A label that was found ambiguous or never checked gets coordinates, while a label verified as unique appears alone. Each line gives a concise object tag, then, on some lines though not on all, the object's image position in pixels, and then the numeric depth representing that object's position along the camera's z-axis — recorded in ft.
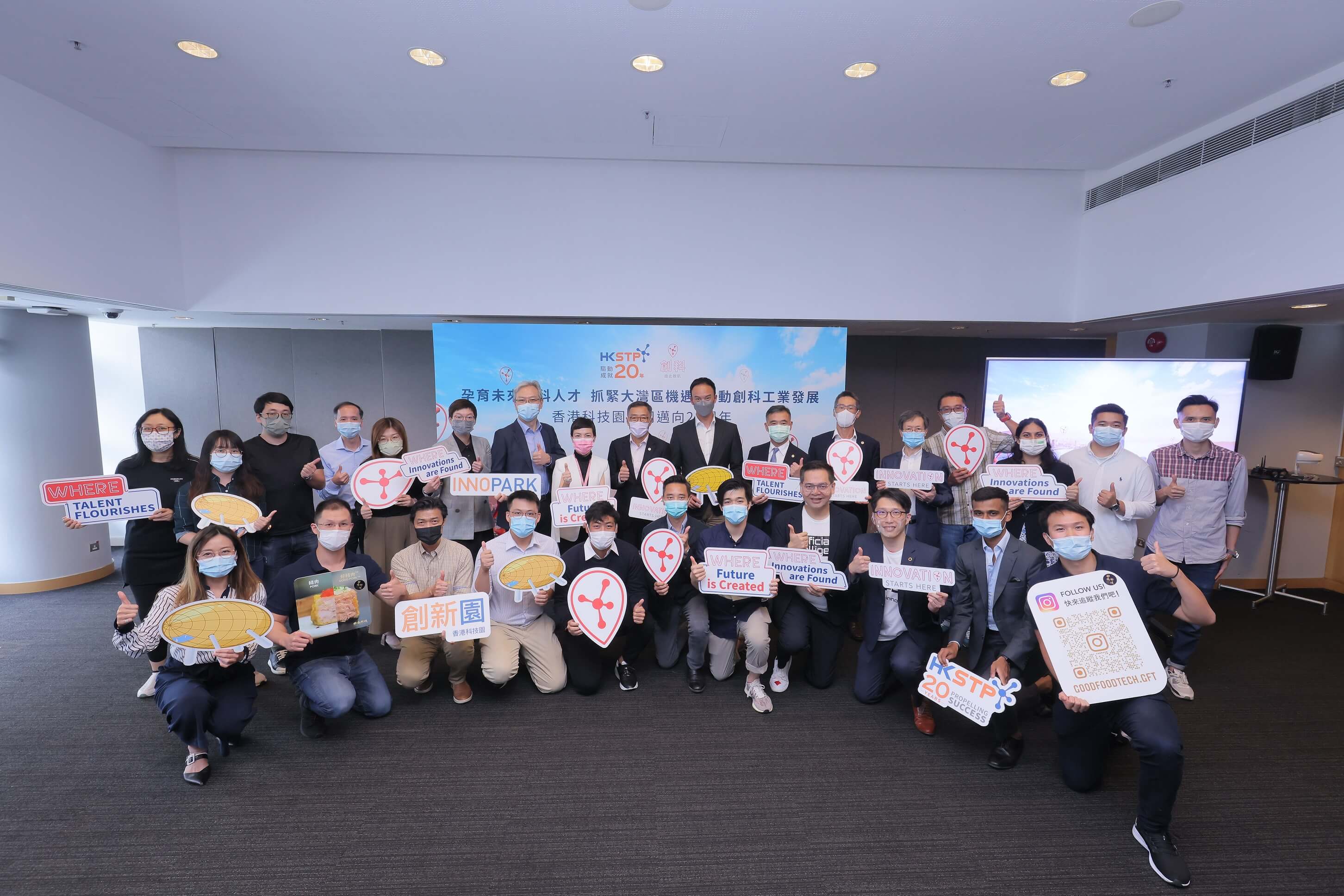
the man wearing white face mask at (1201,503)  12.25
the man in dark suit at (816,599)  11.65
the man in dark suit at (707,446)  14.96
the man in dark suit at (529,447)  14.23
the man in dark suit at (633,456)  14.25
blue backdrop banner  16.98
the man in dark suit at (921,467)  13.00
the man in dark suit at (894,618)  10.60
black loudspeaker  16.66
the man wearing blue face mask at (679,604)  11.89
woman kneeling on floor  8.93
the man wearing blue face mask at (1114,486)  12.26
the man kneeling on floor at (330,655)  9.96
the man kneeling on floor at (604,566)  11.37
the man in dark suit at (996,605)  9.46
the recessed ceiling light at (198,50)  10.59
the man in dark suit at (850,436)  13.97
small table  15.92
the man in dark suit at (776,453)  13.96
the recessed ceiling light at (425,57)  10.74
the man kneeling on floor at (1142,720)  7.33
